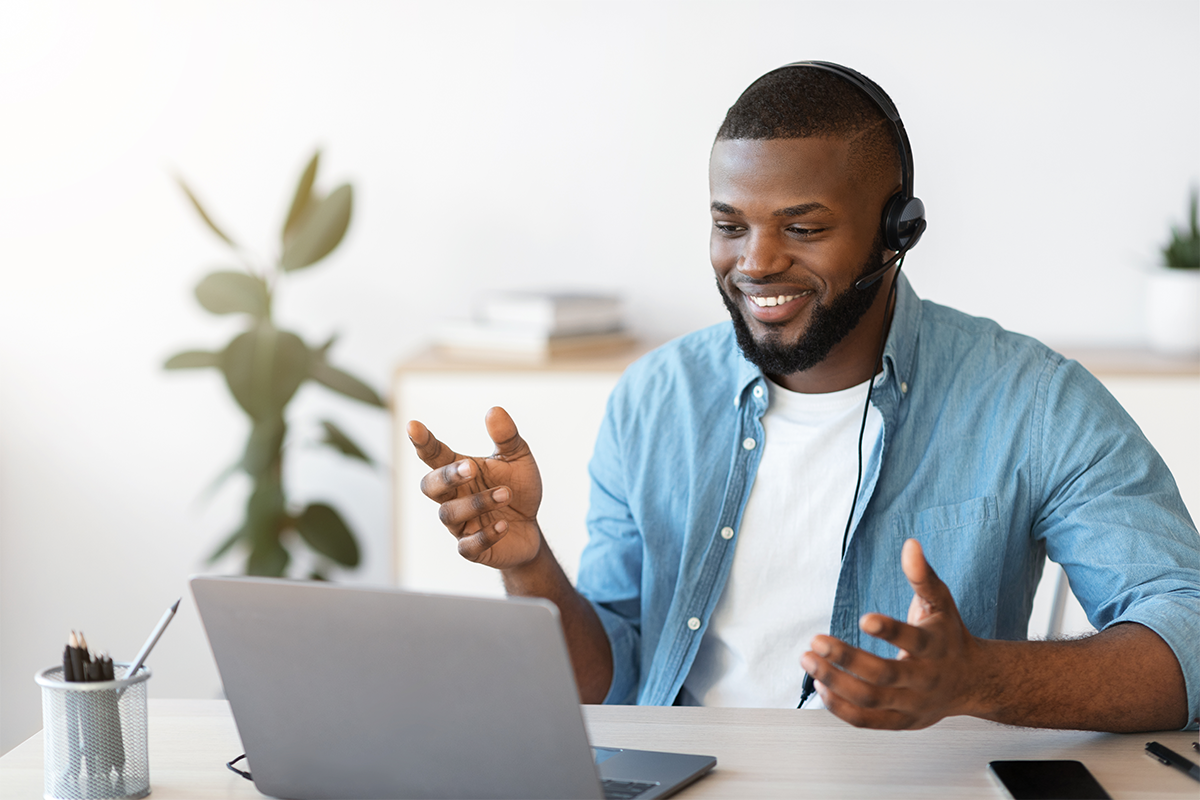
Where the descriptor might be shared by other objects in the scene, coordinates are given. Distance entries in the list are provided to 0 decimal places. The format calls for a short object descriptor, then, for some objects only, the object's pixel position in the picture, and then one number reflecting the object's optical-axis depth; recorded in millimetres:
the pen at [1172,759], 2630
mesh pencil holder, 2605
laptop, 2475
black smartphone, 2577
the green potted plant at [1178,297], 3985
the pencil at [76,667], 2614
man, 2933
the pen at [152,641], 2624
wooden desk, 2614
